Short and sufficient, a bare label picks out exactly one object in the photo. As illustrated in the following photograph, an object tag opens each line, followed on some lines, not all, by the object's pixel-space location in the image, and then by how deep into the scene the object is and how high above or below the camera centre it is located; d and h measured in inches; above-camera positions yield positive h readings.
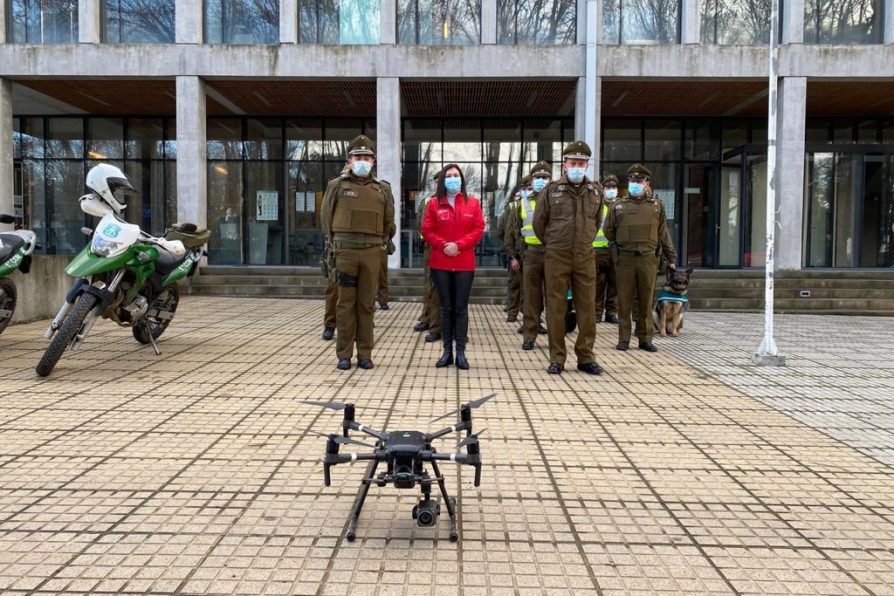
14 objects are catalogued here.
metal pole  288.0 +16.8
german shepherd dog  372.8 -26.9
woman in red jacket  269.6 +3.1
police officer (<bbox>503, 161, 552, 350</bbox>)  322.0 +1.8
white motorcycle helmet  250.1 +26.0
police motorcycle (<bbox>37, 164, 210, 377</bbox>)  232.7 -6.8
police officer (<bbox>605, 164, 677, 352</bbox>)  319.0 +5.7
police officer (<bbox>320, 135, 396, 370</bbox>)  255.4 +5.8
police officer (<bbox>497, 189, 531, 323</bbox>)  422.3 -20.4
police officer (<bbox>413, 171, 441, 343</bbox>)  345.1 -31.6
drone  105.9 -32.5
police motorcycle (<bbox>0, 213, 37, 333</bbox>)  280.5 -2.6
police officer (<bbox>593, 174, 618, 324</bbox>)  405.7 -9.9
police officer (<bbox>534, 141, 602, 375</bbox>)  261.0 +1.0
